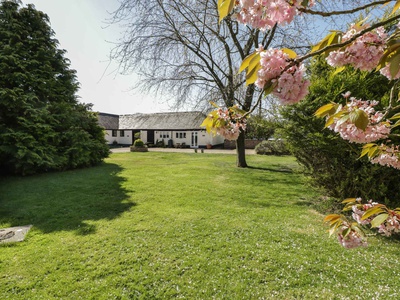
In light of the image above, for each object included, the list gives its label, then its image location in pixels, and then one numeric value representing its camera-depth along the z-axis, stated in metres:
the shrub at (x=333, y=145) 4.34
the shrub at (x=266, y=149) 20.34
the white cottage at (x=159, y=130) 29.75
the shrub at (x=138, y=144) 23.97
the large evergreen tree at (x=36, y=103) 9.49
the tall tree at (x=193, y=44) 9.61
